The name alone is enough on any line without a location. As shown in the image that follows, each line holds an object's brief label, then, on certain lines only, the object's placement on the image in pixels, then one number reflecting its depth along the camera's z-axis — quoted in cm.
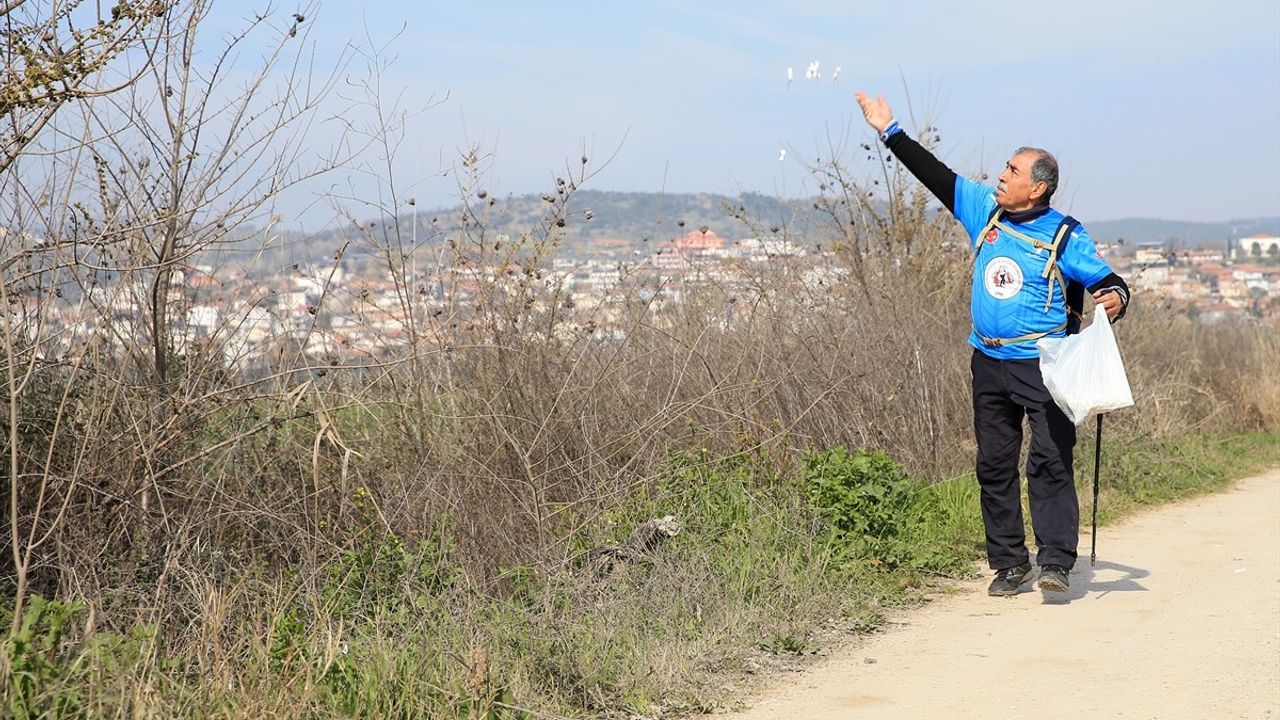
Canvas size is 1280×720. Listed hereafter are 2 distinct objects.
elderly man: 747
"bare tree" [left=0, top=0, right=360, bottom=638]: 582
